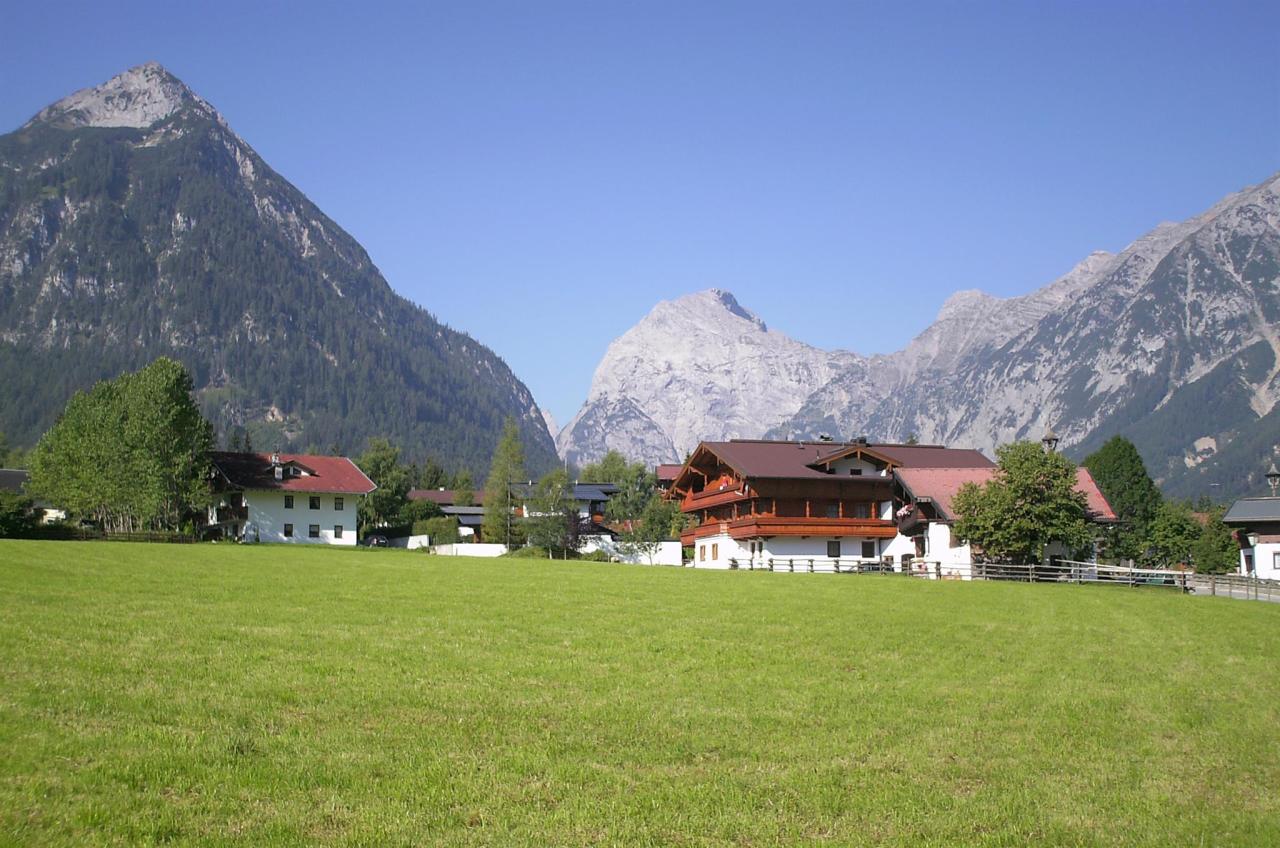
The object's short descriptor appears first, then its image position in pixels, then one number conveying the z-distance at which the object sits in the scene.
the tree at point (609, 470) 174.25
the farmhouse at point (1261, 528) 90.50
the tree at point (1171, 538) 107.31
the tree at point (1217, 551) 106.31
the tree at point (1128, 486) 111.74
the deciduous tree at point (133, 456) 87.94
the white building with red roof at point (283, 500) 105.62
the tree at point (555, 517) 97.06
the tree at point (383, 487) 141.00
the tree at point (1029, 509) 68.69
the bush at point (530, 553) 91.88
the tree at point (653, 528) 97.19
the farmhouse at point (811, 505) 84.88
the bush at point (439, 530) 117.88
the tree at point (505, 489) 113.88
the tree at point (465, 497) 176.62
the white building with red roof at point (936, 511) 77.31
